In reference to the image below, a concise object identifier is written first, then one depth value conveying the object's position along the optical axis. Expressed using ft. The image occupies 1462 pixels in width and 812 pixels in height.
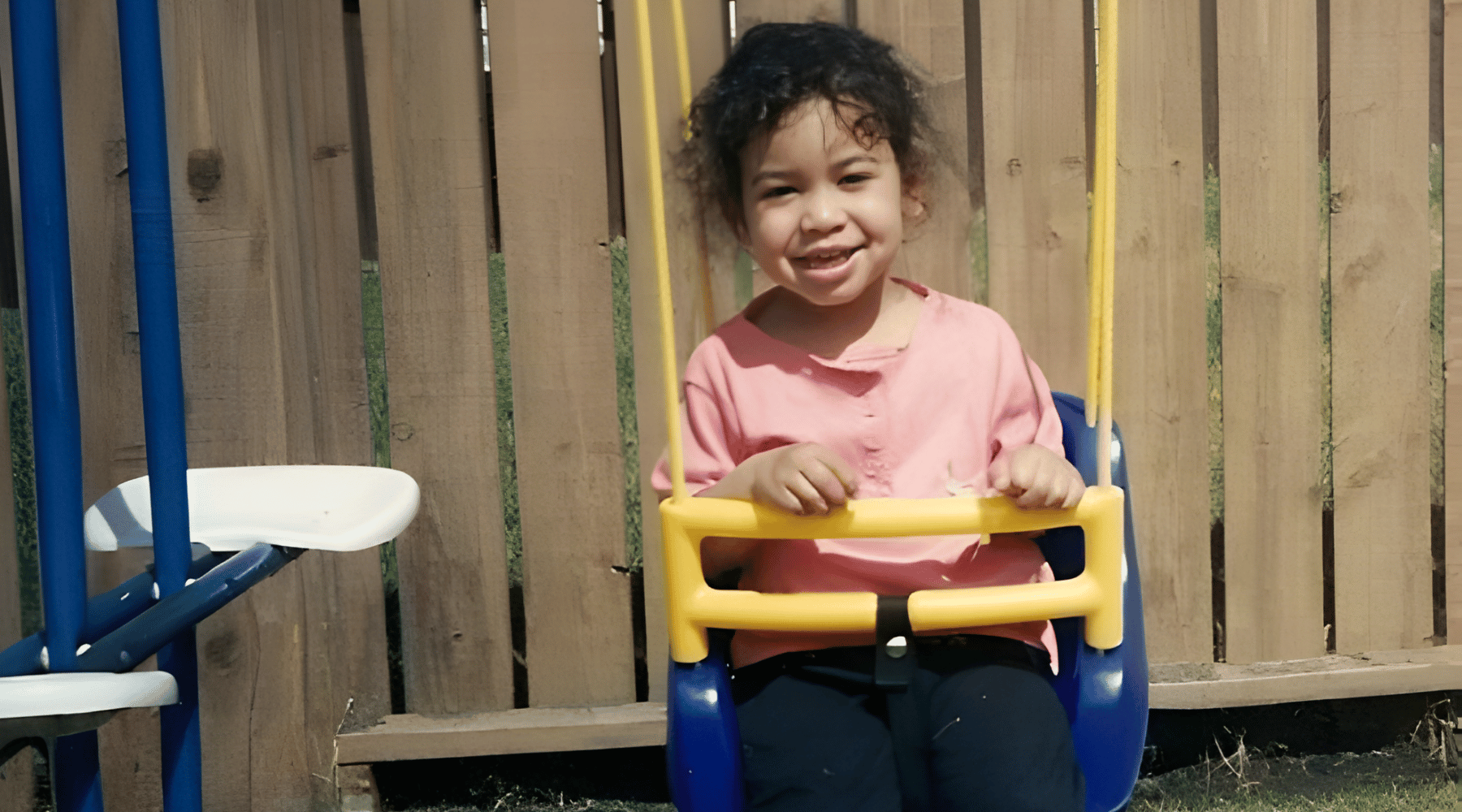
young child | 3.82
